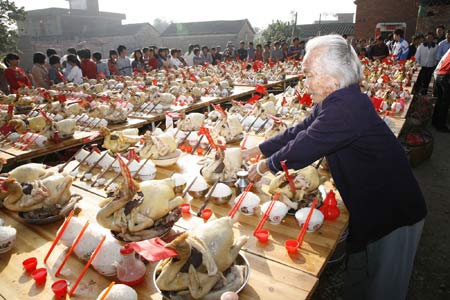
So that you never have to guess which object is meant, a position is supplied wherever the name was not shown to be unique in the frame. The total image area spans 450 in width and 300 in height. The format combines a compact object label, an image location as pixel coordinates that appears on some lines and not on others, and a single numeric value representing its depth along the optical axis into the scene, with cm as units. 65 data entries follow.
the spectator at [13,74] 909
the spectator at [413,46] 1597
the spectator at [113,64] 1306
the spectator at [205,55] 1794
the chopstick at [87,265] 178
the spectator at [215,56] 1852
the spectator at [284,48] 1959
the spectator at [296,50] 1970
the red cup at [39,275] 185
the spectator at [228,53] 1886
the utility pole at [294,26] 3411
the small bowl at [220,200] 271
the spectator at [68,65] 1181
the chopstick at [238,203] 242
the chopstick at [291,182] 251
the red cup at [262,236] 219
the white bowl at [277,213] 240
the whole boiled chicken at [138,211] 203
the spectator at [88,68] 1155
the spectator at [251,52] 1994
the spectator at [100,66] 1261
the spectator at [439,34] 1440
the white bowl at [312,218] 228
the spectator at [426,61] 1279
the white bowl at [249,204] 253
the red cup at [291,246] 207
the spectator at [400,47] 1390
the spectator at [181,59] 1681
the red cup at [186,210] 258
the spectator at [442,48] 1184
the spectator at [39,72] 1005
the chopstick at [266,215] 232
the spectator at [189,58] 1795
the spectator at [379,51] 1497
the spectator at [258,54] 1945
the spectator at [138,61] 1362
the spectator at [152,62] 1447
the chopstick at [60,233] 201
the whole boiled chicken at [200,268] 159
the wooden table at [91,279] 175
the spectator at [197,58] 1700
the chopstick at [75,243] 198
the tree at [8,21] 1948
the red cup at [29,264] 196
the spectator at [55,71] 1036
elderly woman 205
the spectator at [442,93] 805
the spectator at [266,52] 1934
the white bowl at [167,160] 359
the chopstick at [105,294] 154
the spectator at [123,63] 1331
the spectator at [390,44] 1738
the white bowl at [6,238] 213
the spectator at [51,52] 1125
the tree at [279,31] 3819
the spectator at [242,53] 1998
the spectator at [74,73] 1065
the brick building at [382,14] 2689
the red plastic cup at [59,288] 172
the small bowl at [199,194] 287
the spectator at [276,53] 1930
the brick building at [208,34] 3919
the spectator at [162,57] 1532
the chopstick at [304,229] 216
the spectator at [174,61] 1543
